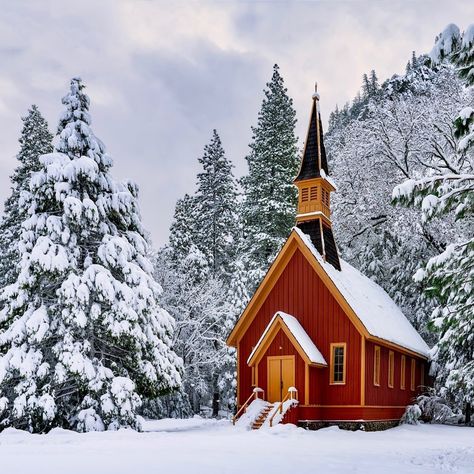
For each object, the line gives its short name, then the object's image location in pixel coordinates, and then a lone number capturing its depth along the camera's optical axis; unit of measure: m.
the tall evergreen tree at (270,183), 37.38
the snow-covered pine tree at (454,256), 11.00
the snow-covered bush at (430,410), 25.70
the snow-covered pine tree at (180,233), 40.84
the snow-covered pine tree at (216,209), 43.62
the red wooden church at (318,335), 22.20
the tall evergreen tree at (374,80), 120.78
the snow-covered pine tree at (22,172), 28.14
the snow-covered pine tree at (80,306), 17.56
